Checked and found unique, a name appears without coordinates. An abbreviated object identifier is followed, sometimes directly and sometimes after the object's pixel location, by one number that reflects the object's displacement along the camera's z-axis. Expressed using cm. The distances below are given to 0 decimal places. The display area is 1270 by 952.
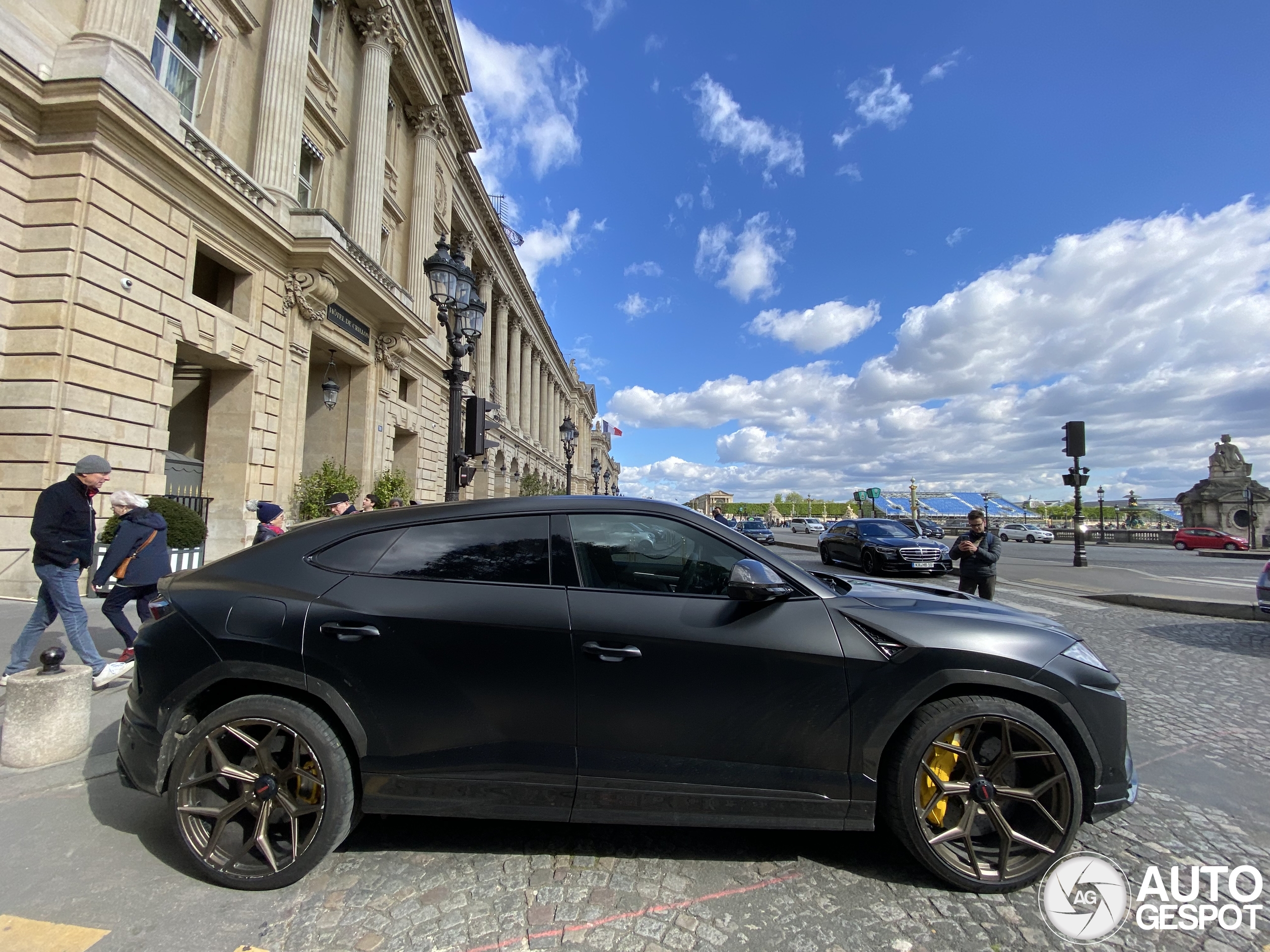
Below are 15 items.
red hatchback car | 3166
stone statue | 3747
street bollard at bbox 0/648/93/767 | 321
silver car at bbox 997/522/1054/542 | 4475
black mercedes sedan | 1420
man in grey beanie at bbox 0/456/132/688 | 442
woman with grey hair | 487
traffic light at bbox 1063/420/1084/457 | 1573
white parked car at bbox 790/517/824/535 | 6194
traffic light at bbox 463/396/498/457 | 850
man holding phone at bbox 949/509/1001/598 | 682
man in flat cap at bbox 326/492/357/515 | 716
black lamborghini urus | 227
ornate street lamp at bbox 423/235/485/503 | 819
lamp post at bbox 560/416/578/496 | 2166
